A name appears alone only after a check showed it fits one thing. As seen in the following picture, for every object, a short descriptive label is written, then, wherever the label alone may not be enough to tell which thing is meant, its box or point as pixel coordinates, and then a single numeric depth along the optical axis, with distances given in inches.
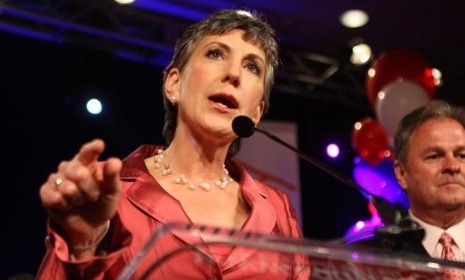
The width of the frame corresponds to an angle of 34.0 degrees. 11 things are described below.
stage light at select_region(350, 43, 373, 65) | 190.9
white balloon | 142.5
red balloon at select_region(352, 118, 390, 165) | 171.2
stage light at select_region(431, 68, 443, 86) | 191.4
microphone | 45.1
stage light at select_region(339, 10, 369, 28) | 184.7
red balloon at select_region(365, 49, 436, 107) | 149.6
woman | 41.8
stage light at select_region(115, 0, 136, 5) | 165.0
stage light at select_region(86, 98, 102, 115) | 185.3
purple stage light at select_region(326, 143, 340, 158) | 226.2
